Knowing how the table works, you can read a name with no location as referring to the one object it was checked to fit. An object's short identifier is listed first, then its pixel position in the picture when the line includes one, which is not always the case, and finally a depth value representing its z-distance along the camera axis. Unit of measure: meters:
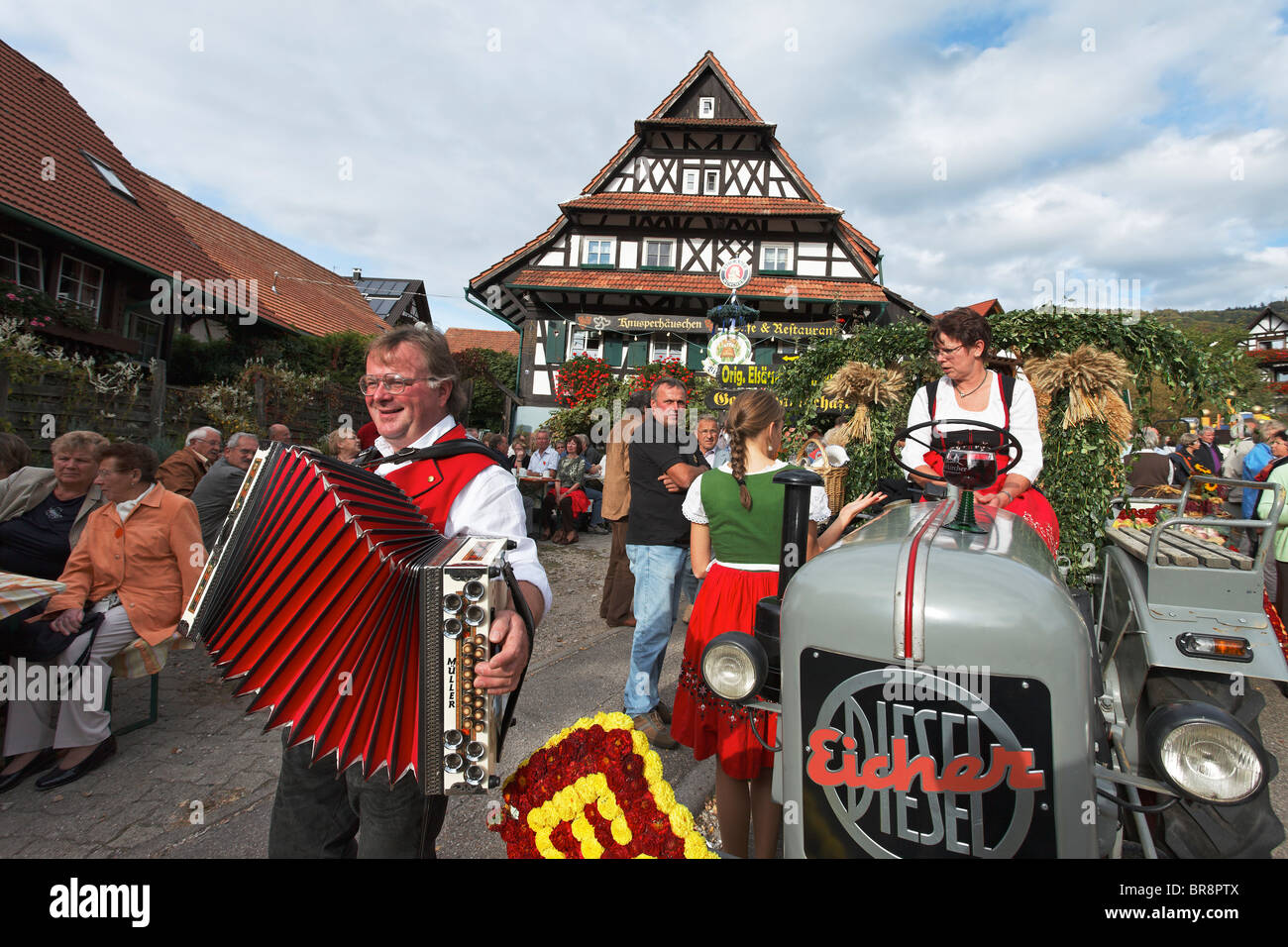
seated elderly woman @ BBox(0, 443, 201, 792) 3.58
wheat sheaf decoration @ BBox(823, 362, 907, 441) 4.82
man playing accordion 1.77
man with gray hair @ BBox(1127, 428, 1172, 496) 8.19
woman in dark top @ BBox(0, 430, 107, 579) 3.90
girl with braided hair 2.39
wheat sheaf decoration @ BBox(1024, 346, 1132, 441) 3.92
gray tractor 1.43
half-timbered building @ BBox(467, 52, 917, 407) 19.22
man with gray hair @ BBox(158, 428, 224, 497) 5.38
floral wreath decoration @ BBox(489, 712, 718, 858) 1.72
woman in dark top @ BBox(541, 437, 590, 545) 10.55
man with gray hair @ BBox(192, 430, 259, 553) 4.86
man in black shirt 3.69
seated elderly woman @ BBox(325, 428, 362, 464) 5.70
